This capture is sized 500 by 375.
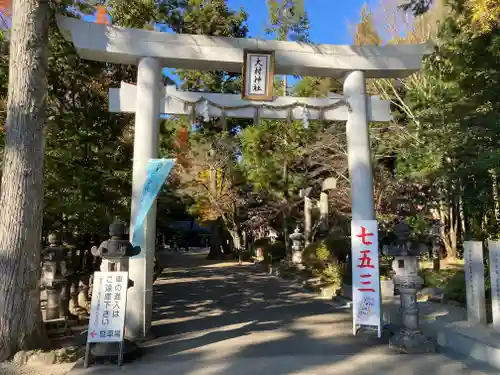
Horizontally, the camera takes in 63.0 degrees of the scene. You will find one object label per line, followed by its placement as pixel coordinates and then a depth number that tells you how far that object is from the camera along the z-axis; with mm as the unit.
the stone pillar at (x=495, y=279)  5383
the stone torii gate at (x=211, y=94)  6434
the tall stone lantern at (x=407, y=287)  5469
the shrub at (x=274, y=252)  18891
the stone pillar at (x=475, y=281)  5859
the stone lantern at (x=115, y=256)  5188
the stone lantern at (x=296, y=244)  16156
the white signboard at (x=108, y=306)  5137
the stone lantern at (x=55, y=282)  7082
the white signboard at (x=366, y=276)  6066
